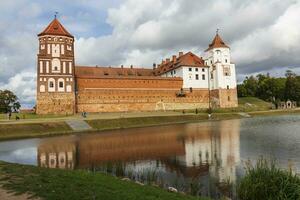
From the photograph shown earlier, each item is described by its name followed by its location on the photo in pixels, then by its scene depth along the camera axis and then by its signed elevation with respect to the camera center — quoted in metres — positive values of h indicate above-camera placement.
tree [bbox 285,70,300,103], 87.53 +6.27
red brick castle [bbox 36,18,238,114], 55.34 +6.44
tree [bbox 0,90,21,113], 72.88 +3.84
